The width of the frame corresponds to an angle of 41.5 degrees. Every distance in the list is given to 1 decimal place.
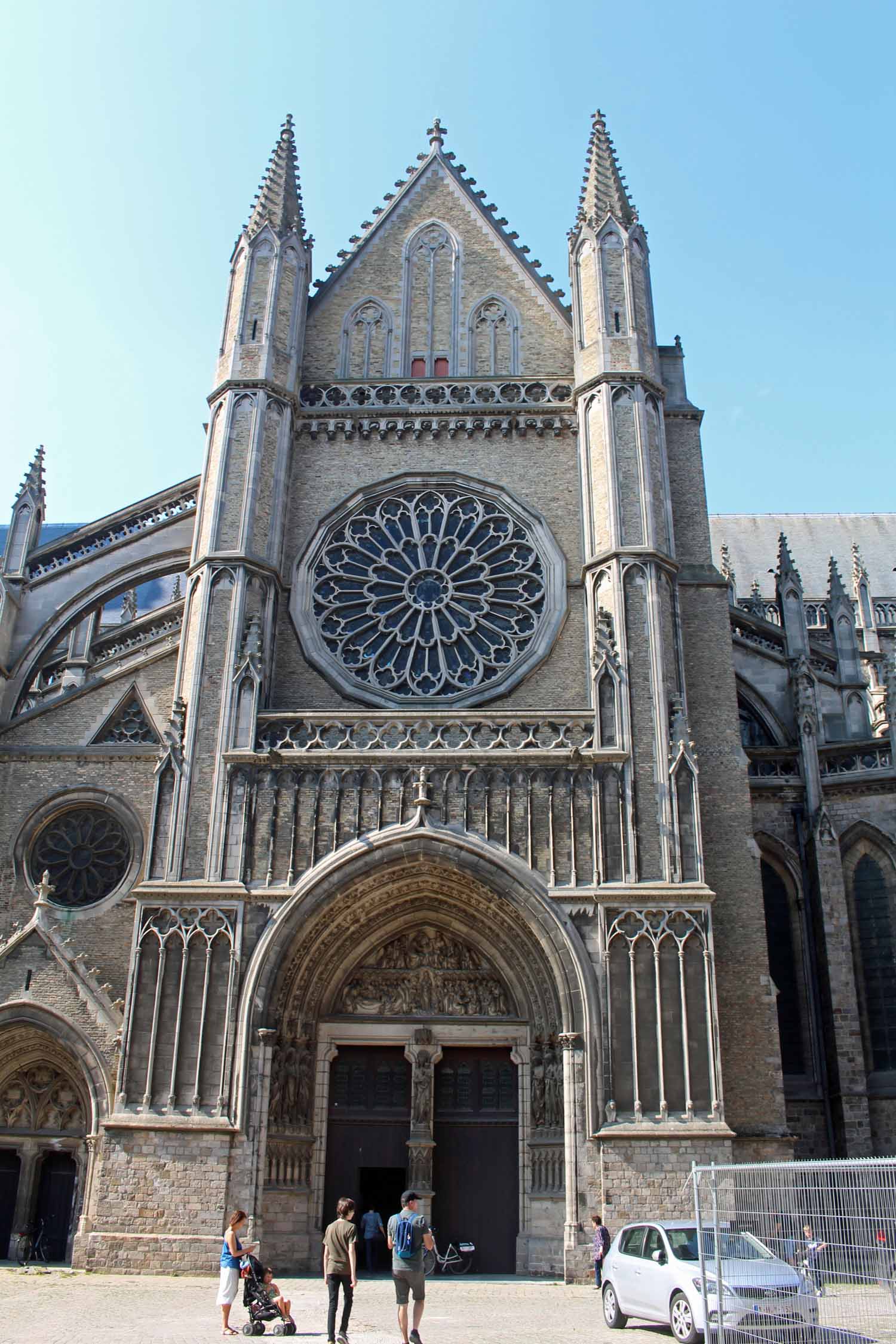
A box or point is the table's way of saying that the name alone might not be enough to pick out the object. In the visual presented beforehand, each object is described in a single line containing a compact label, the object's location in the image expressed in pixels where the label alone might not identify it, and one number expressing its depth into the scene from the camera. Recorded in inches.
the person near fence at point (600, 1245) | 571.5
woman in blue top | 410.3
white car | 325.4
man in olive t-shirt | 374.3
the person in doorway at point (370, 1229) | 651.5
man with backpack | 368.2
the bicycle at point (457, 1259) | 650.2
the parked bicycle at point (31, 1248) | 672.4
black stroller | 405.7
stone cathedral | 642.2
